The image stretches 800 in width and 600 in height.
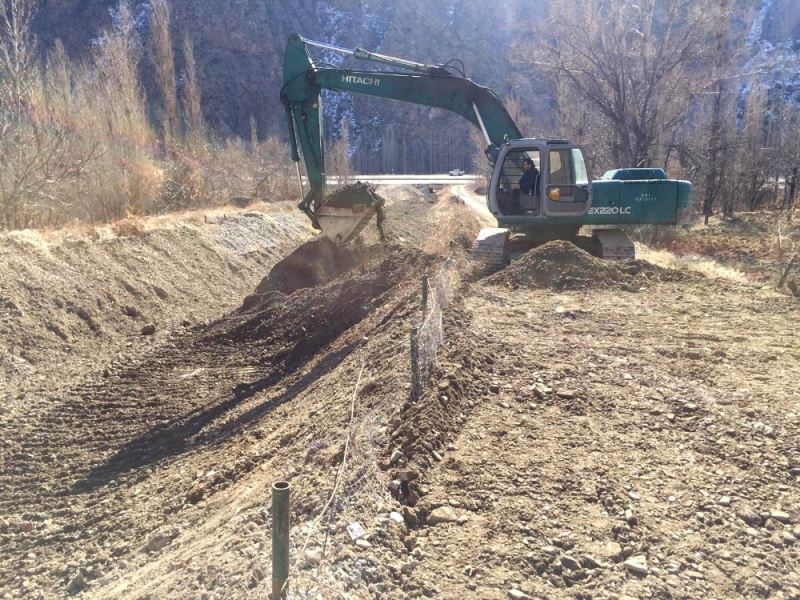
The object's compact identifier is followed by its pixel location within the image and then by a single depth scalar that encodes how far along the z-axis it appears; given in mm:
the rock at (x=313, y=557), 2779
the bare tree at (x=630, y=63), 17859
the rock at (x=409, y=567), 2854
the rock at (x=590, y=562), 2955
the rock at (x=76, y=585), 3580
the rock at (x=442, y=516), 3246
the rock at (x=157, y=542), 3773
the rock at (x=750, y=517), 3344
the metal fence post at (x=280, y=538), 2207
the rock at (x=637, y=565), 2920
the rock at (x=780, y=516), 3355
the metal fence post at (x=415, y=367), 4348
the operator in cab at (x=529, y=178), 10828
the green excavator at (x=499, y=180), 10531
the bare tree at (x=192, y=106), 22594
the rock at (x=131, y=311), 9570
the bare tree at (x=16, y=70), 11000
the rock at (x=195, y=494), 4316
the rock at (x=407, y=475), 3527
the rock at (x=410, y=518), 3215
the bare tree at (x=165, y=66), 21141
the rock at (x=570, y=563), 2939
